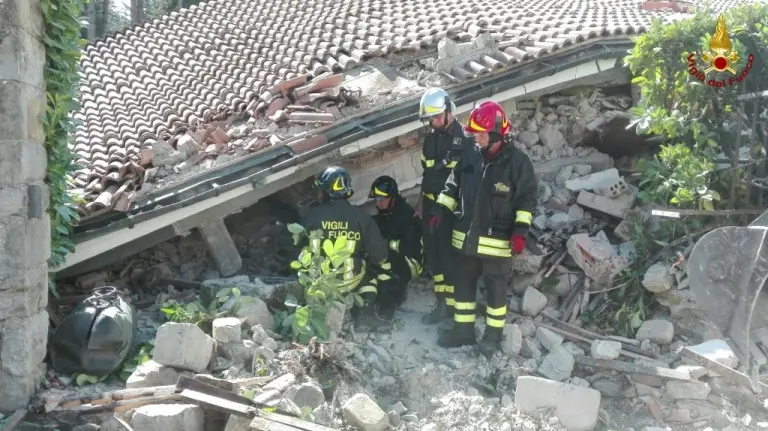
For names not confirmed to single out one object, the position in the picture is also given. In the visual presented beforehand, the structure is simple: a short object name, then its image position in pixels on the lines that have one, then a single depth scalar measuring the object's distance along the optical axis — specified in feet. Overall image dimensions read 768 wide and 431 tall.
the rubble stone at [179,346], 17.90
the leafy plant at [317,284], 19.92
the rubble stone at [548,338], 21.44
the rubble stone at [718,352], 18.98
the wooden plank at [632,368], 18.94
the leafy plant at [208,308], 20.24
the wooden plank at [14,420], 16.10
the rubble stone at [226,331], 18.90
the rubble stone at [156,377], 17.88
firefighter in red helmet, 20.03
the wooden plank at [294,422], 15.61
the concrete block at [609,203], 25.60
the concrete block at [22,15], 16.55
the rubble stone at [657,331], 21.42
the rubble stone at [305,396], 17.03
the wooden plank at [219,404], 15.97
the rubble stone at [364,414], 16.30
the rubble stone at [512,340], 20.89
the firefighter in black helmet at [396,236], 23.54
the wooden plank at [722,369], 18.40
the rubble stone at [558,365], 19.80
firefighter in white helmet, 22.22
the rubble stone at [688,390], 18.74
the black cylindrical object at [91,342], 18.60
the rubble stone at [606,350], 20.06
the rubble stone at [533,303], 22.95
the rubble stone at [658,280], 22.08
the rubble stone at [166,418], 15.83
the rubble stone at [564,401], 17.88
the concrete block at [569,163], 28.45
